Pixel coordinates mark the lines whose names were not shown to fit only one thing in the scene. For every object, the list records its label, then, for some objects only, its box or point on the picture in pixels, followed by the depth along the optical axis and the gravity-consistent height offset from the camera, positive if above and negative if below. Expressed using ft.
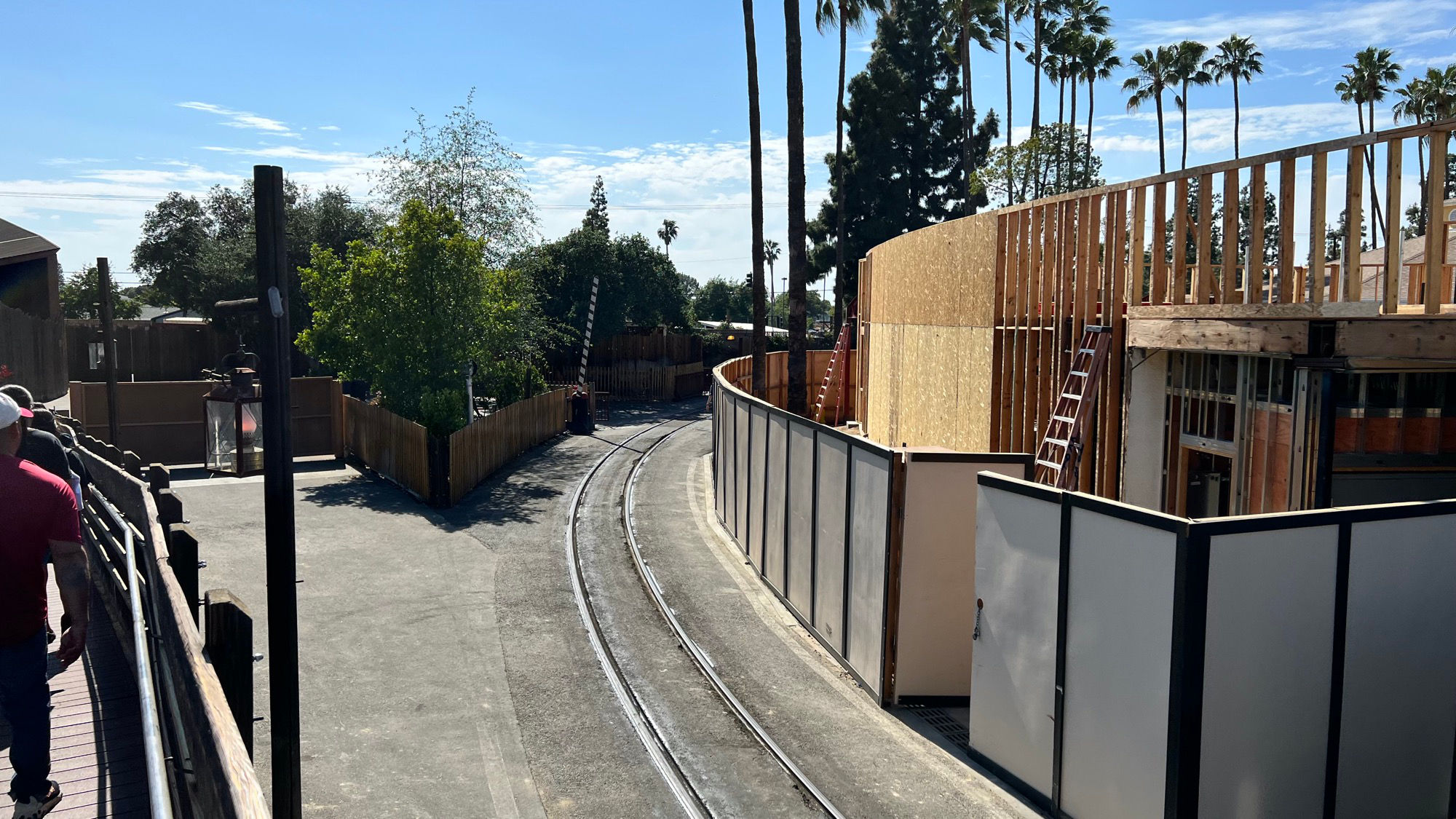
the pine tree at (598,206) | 252.62 +34.52
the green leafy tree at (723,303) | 339.16 +13.97
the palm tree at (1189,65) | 217.15 +61.71
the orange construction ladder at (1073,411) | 35.81 -2.36
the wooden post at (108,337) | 67.15 +0.13
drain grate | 31.01 -12.02
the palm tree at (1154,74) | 221.87 +60.56
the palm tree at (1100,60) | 188.75 +53.87
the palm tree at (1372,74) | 183.42 +50.10
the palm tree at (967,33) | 158.10 +51.63
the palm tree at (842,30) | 98.02 +32.55
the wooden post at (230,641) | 18.10 -5.40
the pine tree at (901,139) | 172.86 +35.50
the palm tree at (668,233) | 456.86 +50.02
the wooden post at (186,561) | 21.53 -4.72
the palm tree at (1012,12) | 177.99 +58.96
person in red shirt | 14.66 -3.79
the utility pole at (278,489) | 23.41 -3.56
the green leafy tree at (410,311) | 80.48 +2.47
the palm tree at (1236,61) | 224.94 +64.20
